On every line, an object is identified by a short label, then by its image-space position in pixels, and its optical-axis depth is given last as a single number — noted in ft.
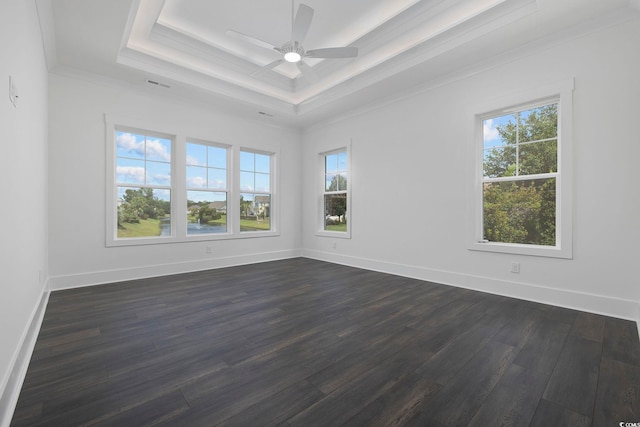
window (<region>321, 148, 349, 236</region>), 18.12
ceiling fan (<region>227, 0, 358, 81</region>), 9.24
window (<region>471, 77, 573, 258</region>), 9.82
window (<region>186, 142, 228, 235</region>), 16.08
